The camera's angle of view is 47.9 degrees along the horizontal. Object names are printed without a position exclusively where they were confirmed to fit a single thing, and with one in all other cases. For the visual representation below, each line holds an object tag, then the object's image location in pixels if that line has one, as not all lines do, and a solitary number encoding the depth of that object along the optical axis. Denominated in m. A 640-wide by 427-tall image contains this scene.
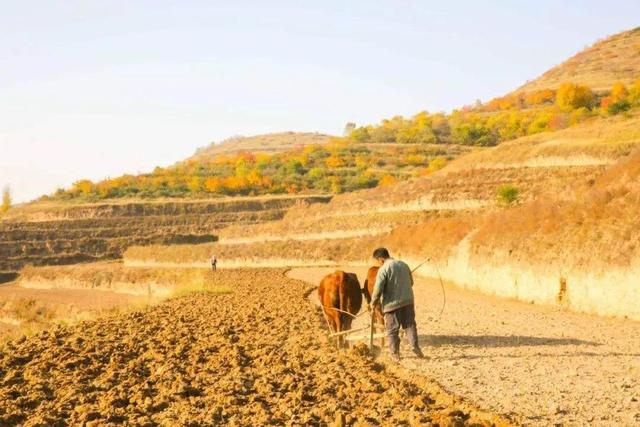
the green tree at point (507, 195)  48.06
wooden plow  13.17
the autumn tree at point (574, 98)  107.62
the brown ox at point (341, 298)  14.94
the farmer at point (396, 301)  12.82
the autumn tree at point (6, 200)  118.40
